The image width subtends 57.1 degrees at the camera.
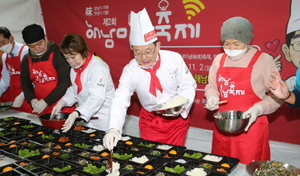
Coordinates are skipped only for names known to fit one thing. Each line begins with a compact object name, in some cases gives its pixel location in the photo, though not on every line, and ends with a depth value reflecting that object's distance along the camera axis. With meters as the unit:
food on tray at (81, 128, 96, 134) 2.47
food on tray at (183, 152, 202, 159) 1.87
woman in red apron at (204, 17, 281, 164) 2.22
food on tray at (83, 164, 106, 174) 1.71
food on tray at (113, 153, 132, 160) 1.93
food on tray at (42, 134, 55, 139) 2.33
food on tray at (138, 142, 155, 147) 2.12
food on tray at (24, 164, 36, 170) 1.73
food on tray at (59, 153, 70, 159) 1.94
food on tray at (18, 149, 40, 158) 1.97
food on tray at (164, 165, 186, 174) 1.69
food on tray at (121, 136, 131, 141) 2.25
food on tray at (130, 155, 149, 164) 1.83
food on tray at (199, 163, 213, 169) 1.70
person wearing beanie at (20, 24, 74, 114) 3.03
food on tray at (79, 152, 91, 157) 1.97
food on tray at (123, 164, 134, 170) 1.74
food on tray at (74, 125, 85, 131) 2.54
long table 1.69
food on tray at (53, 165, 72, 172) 1.77
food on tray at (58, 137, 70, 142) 2.26
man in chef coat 2.23
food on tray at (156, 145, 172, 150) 2.04
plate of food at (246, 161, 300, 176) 1.47
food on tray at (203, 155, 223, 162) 1.80
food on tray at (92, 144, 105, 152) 2.08
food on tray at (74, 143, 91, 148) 2.15
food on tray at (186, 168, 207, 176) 1.62
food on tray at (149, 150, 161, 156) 1.94
